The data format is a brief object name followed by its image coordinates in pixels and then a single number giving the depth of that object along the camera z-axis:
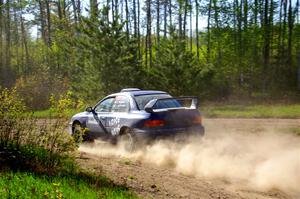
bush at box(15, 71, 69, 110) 31.53
